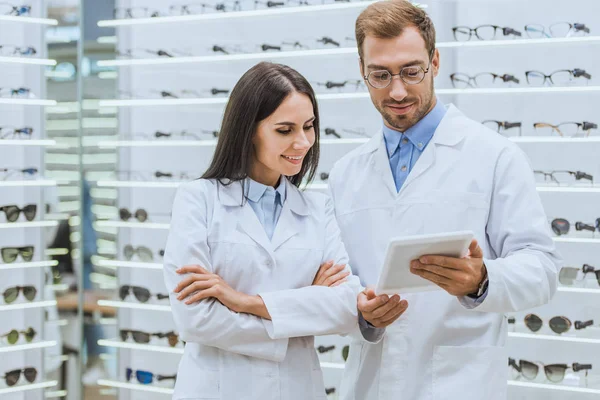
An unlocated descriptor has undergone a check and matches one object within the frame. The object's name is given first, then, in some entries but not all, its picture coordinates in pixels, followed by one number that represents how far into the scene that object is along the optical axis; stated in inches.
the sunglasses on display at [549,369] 169.5
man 95.6
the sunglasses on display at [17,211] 199.2
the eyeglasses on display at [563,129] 172.7
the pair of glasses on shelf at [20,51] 201.8
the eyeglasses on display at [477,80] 180.7
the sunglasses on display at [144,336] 207.6
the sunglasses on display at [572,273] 173.3
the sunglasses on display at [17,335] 200.4
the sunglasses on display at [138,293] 209.8
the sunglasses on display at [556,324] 173.3
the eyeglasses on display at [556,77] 172.2
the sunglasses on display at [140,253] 212.7
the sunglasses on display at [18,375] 197.9
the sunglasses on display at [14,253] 200.2
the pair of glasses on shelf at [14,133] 201.9
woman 91.5
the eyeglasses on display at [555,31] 173.2
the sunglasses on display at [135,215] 211.0
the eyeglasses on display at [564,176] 173.9
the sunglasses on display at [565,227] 172.9
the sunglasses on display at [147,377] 207.6
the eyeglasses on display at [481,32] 175.8
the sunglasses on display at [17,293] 200.1
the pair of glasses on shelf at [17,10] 200.2
